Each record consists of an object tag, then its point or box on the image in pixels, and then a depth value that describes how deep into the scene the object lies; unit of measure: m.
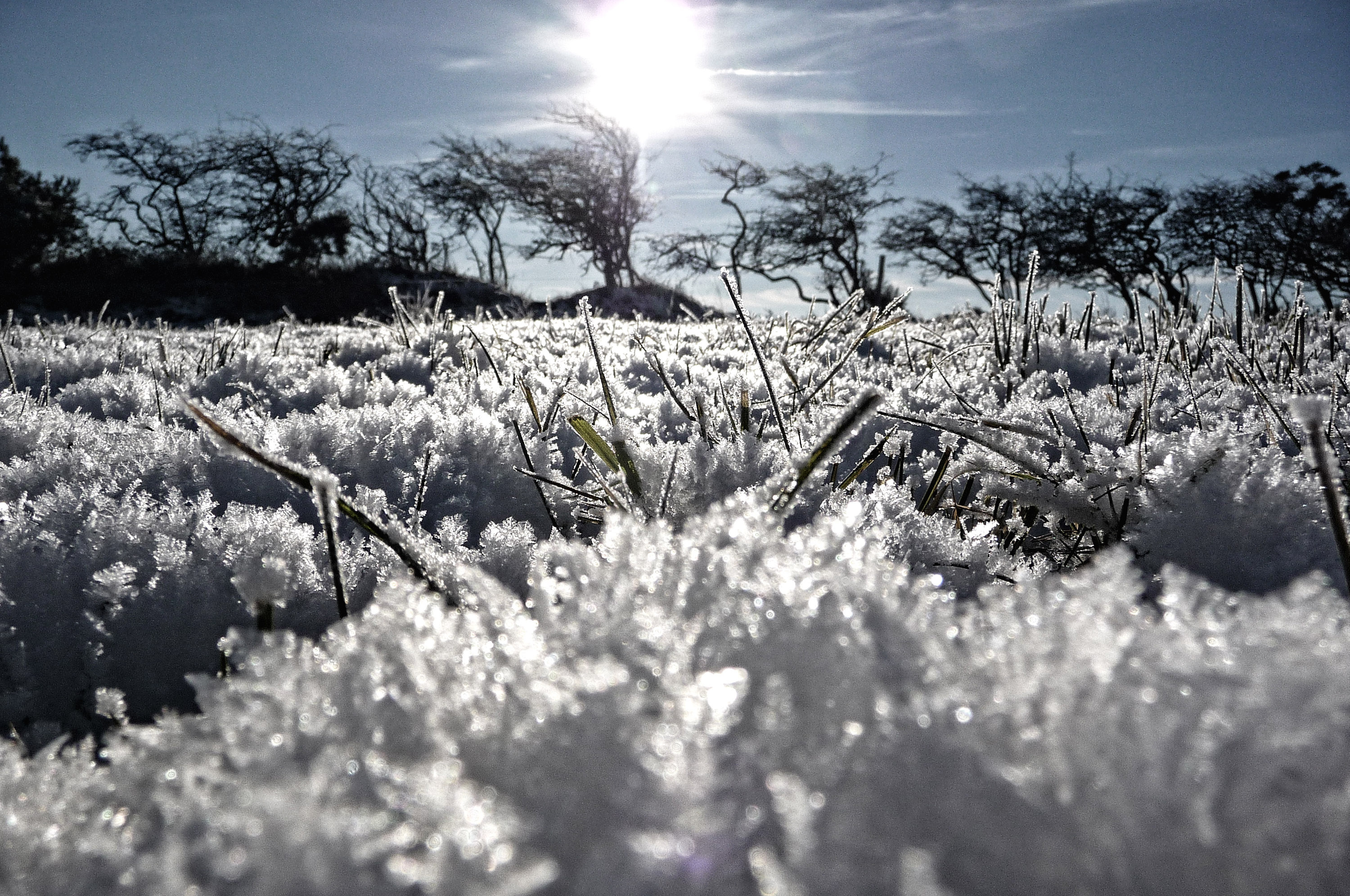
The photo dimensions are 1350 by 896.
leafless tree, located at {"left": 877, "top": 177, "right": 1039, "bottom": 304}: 26.58
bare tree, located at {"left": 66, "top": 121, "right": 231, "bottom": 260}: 25.06
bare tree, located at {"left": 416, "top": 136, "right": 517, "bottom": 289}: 27.98
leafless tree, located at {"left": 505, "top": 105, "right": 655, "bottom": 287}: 27.77
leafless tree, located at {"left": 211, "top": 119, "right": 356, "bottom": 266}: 25.45
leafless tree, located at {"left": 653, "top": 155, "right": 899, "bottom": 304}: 28.31
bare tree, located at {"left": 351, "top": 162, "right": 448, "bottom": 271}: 28.77
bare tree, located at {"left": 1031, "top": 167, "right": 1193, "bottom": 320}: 24.28
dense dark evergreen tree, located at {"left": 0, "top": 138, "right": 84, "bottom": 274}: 19.91
